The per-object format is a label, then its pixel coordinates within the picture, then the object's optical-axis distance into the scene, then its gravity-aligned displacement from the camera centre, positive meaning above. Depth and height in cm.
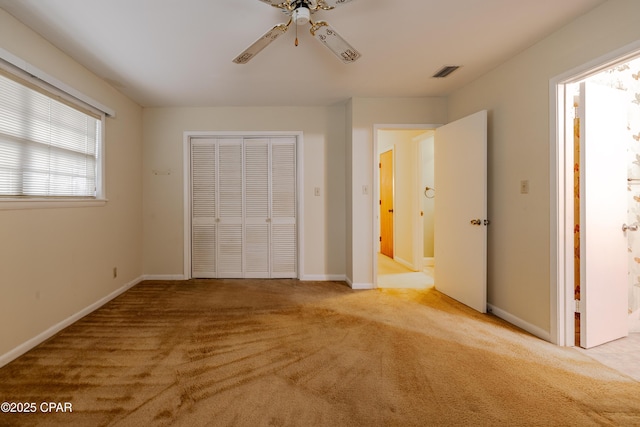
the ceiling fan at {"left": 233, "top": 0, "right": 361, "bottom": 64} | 184 +116
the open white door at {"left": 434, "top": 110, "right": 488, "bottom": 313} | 308 +2
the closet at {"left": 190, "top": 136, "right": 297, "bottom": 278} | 440 +8
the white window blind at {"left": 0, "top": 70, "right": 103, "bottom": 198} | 220 +59
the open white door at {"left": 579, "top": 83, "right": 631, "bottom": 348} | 233 -2
